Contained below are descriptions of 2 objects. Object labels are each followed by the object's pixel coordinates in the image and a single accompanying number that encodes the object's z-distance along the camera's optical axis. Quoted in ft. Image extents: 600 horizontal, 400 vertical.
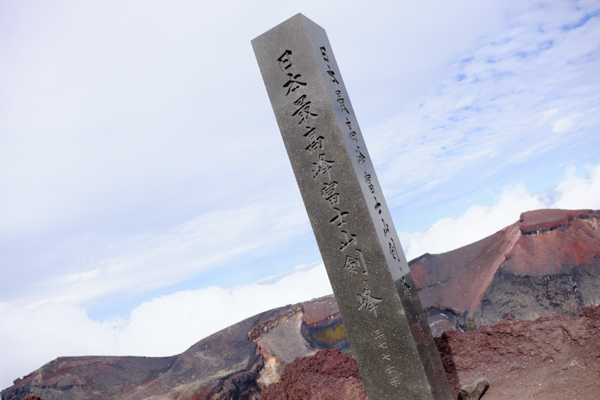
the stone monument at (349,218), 13.25
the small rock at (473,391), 15.21
